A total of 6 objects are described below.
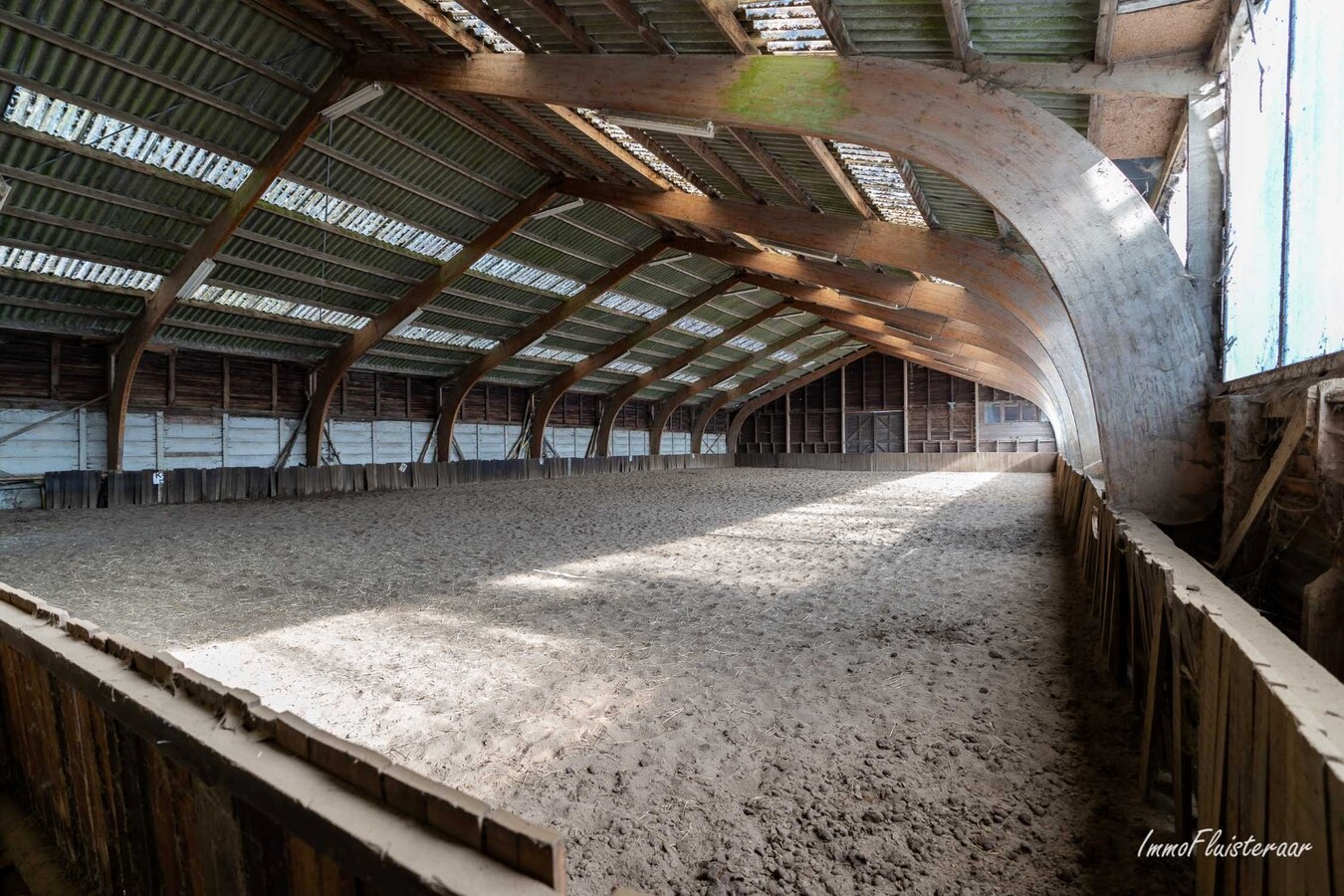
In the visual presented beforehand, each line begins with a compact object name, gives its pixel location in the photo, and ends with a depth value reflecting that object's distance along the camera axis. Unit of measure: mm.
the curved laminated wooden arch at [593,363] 26812
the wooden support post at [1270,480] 3834
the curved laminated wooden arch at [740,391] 39062
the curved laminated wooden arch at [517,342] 22709
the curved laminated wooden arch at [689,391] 35688
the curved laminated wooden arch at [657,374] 30469
